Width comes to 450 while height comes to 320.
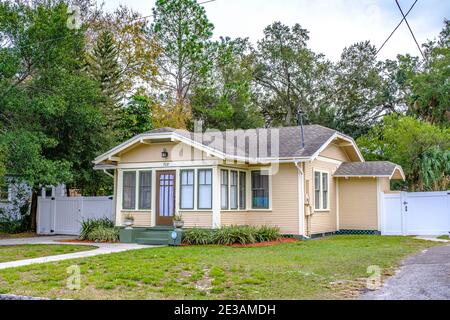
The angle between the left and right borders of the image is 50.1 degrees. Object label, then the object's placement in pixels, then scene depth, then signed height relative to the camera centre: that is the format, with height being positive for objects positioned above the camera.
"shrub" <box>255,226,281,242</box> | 15.79 -1.04
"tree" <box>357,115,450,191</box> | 22.45 +2.53
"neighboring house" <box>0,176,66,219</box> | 22.94 +0.29
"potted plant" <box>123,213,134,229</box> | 16.65 -0.68
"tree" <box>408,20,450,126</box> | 30.20 +7.11
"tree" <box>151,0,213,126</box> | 32.66 +10.71
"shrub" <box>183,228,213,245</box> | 15.27 -1.09
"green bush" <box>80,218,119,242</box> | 16.69 -1.01
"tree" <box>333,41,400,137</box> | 38.50 +9.36
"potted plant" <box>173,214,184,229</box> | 15.66 -0.64
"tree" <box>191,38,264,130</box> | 34.28 +7.87
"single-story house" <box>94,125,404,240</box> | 16.31 +0.76
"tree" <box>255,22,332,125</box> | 39.97 +10.90
